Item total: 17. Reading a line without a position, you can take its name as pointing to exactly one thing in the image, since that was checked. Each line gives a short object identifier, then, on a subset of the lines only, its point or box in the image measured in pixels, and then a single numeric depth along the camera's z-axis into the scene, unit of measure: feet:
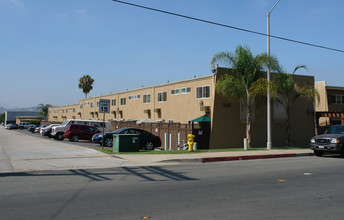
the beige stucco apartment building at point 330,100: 123.54
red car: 92.48
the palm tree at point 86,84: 228.84
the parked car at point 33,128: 173.45
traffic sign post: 57.60
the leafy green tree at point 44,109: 340.94
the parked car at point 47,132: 119.42
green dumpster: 56.24
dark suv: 53.47
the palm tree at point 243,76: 70.13
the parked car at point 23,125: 239.42
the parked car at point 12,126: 233.96
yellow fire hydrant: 59.77
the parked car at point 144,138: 72.18
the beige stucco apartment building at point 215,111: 78.59
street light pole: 66.09
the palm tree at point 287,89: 75.00
